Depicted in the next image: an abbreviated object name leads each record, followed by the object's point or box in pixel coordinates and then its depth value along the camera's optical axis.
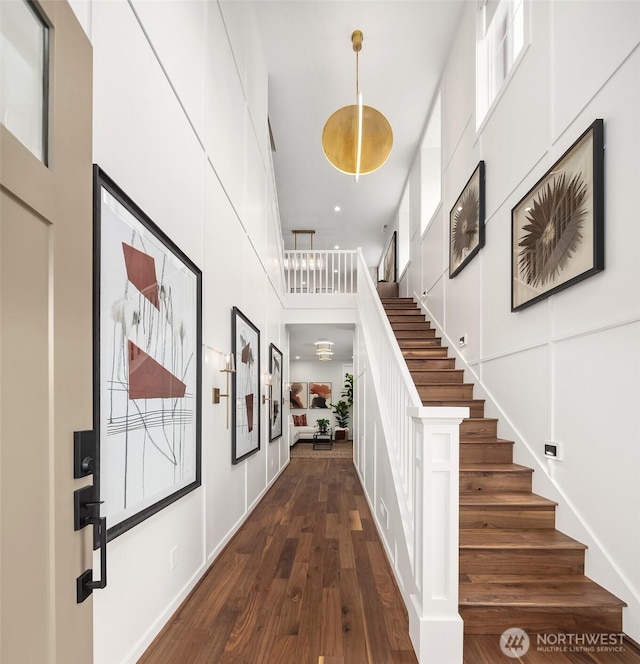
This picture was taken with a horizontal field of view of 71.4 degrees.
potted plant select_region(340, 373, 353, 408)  14.38
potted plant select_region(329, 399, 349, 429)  14.35
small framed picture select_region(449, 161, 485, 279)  4.44
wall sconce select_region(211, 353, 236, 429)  3.18
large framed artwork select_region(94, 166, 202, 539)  1.69
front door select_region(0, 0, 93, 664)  0.87
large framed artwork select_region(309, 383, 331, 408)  14.93
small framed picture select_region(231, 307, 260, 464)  3.76
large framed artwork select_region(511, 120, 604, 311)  2.52
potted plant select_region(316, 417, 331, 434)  13.19
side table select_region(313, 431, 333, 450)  11.66
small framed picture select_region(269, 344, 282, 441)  6.03
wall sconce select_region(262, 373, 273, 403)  5.38
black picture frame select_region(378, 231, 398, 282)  10.54
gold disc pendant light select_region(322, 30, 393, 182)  4.39
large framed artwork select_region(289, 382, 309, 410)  14.96
